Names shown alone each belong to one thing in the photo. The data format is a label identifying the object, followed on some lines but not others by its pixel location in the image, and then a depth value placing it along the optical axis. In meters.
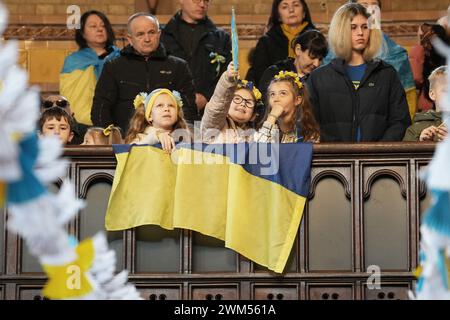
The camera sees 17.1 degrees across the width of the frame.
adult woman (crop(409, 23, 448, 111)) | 11.38
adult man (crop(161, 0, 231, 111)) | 11.34
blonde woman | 9.54
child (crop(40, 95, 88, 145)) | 10.02
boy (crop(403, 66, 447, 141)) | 9.28
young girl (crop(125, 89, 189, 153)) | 9.02
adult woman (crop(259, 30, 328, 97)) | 10.62
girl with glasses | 8.75
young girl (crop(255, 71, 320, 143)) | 9.20
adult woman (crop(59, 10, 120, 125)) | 11.55
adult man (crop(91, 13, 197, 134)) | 10.46
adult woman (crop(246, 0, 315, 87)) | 11.27
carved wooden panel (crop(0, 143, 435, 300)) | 8.70
